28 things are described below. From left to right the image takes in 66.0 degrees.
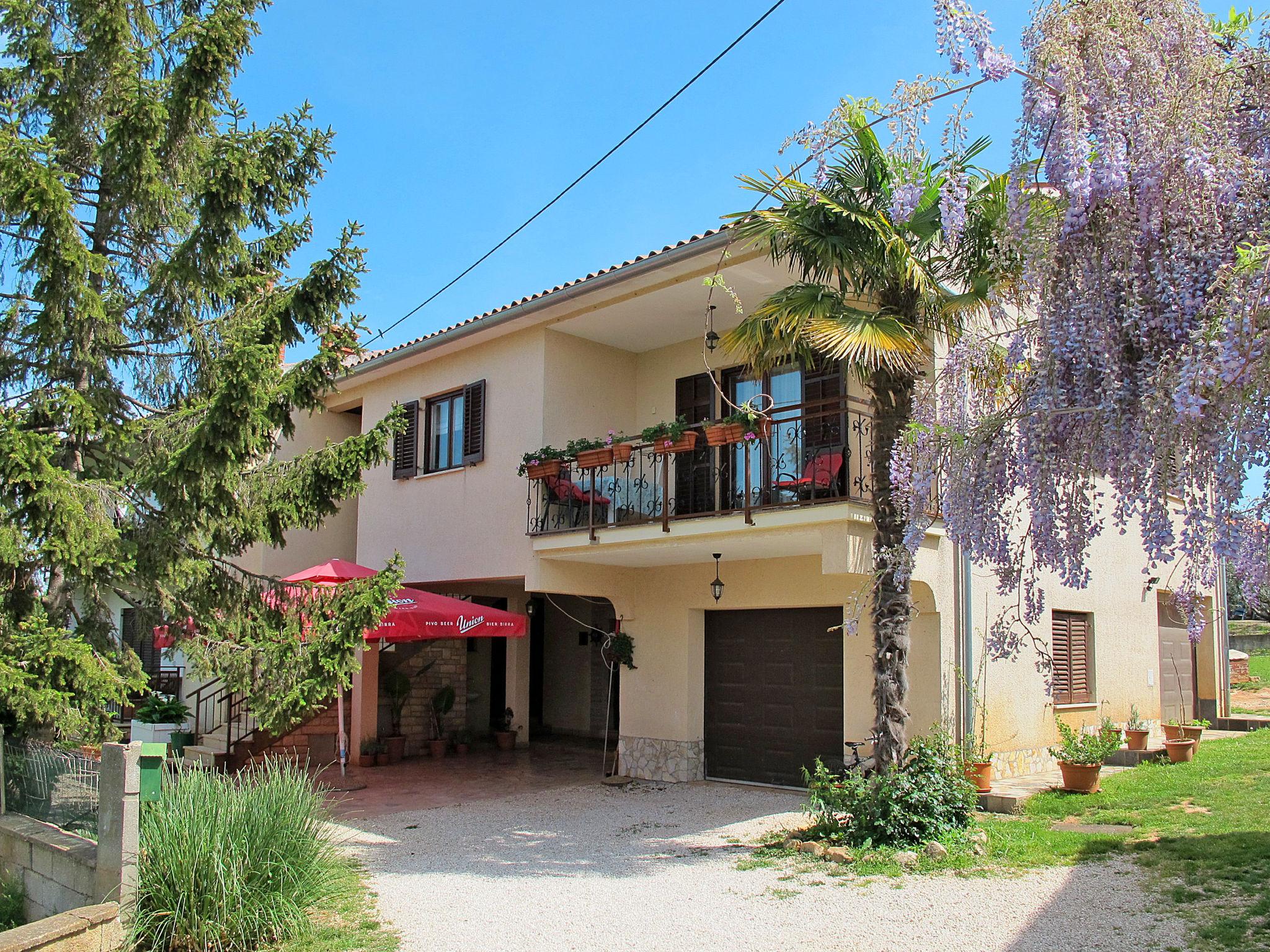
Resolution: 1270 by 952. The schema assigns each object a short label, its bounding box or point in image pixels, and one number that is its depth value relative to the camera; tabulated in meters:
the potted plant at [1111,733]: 11.48
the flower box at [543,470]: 12.88
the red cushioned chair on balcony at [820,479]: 10.94
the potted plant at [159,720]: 15.77
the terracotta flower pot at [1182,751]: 13.27
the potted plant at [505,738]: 17.55
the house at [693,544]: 11.39
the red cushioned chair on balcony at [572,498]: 13.10
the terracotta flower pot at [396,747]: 16.05
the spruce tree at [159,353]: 8.15
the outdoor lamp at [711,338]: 12.85
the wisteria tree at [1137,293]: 4.36
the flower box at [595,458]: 12.07
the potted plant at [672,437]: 11.26
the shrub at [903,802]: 8.62
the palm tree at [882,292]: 8.82
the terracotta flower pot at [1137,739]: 13.98
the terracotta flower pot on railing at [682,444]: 11.24
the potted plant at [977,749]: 10.59
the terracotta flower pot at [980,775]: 10.57
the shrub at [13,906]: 7.78
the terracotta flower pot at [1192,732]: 13.87
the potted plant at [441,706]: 17.08
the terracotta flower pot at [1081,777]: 10.96
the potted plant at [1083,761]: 10.98
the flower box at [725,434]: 10.77
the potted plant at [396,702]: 16.11
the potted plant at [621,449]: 11.91
